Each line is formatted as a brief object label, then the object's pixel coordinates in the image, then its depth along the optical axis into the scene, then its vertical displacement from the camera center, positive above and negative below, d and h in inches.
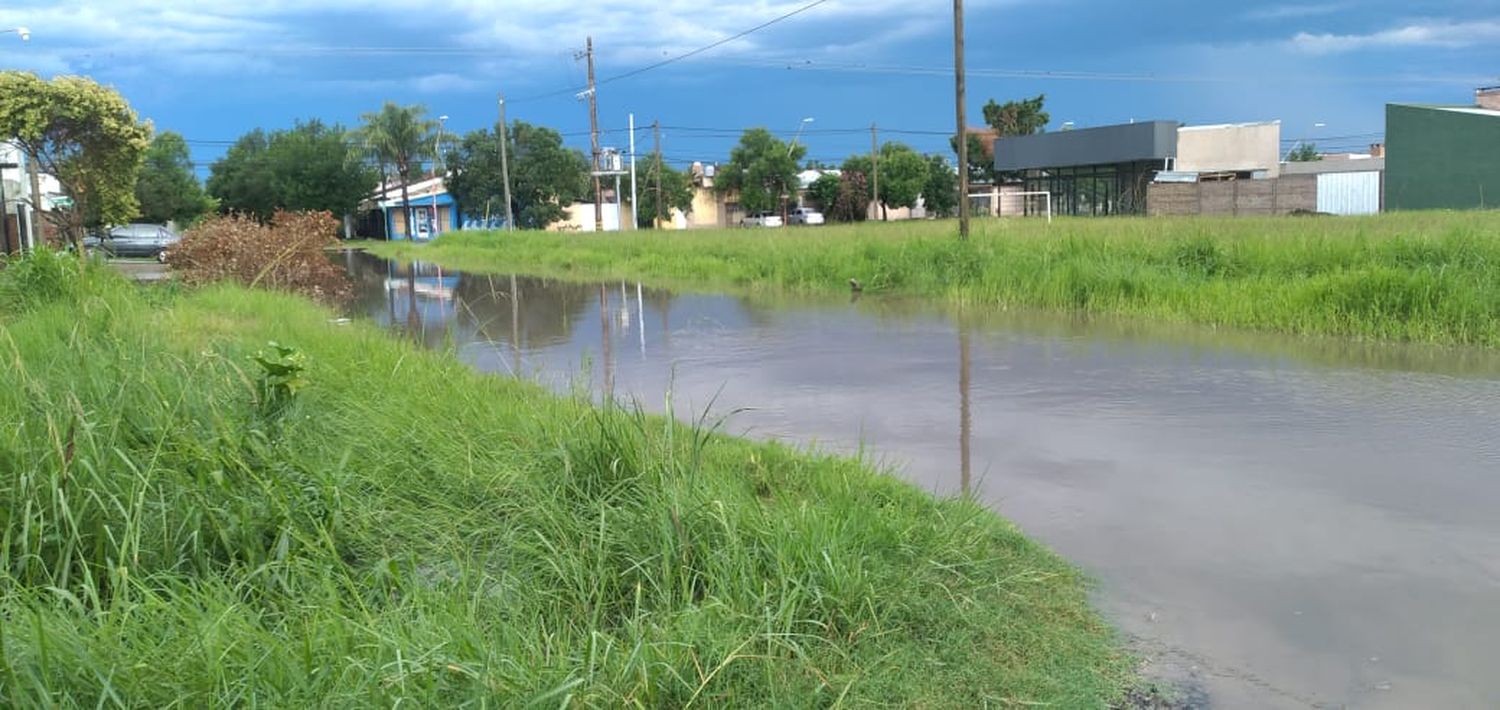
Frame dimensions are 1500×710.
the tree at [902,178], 2773.1 +147.4
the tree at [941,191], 2896.2 +115.5
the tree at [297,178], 2509.8 +188.1
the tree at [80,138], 954.7 +118.0
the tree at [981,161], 2888.8 +192.6
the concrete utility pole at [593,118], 1856.5 +218.9
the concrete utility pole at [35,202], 887.1 +52.9
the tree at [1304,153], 3495.6 +226.1
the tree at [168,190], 2223.2 +149.4
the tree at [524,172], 2546.8 +183.4
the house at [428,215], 2672.2 +96.7
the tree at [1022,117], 2861.7 +301.8
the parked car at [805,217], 2856.3 +61.0
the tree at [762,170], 2736.2 +179.2
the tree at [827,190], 2935.5 +131.0
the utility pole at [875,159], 2589.6 +188.8
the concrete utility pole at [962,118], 820.6 +91.9
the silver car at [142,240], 1585.9 +34.4
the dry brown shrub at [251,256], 651.5 +1.9
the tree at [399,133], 2527.1 +280.5
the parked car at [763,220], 2726.4 +54.2
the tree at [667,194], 2987.2 +140.0
